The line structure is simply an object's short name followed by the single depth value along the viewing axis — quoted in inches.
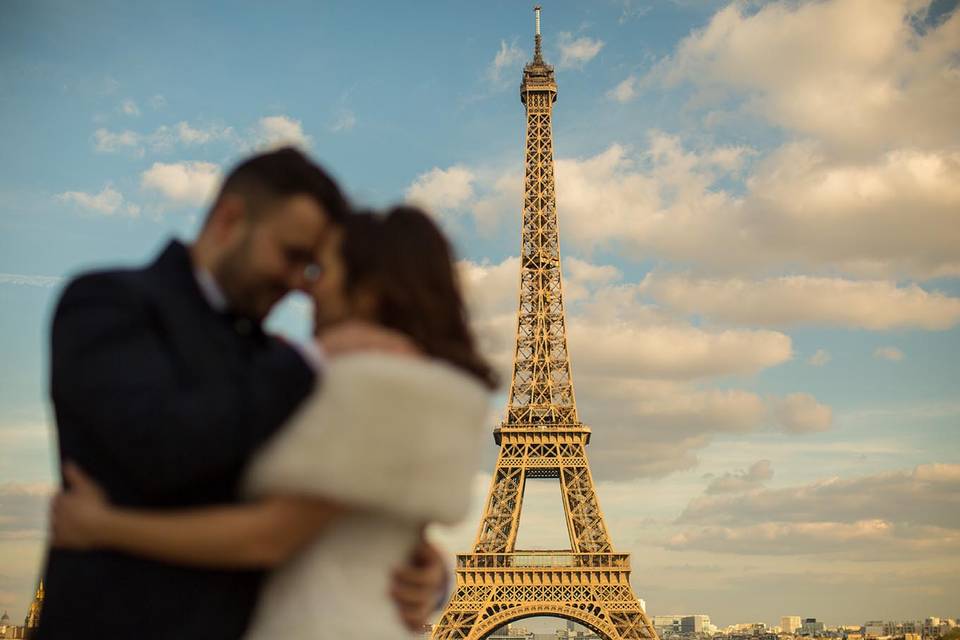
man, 93.5
